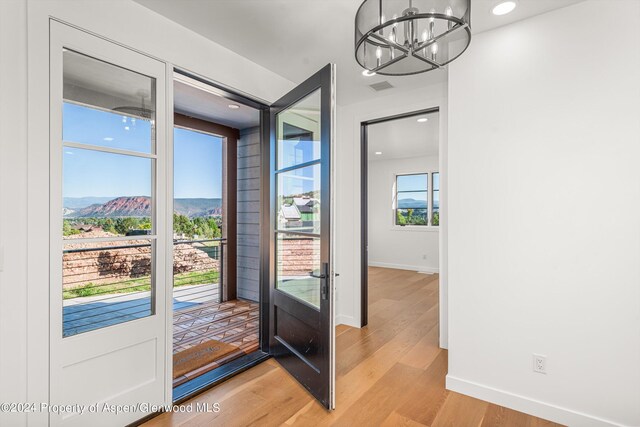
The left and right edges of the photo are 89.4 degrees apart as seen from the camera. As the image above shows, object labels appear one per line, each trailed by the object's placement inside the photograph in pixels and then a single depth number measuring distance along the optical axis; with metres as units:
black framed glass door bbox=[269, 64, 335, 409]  2.20
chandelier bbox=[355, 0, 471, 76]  1.28
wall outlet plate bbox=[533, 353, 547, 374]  2.11
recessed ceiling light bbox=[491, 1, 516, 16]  1.98
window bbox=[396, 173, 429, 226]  7.59
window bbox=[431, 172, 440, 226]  7.42
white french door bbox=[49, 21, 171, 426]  1.73
